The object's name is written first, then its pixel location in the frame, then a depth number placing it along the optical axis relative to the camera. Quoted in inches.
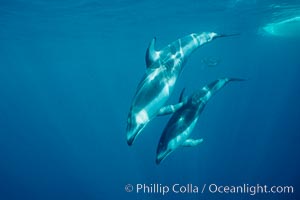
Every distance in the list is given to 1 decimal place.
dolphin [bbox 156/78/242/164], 217.2
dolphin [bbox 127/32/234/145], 178.5
